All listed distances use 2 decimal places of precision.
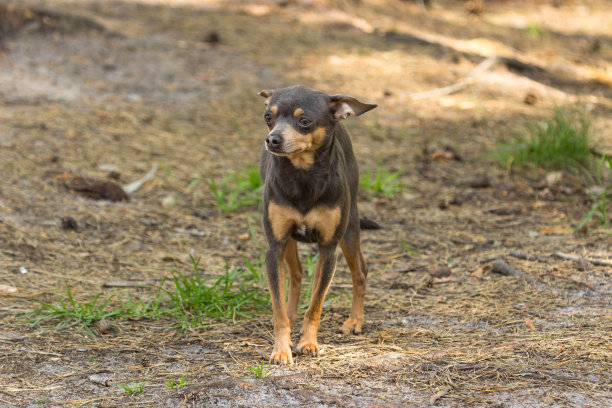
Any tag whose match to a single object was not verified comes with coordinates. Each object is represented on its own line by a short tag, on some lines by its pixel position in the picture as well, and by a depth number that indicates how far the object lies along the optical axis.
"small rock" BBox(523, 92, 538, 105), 16.99
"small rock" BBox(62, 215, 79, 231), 10.48
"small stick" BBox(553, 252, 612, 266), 9.32
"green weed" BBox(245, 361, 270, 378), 6.72
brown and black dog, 7.25
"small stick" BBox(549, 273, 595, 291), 8.79
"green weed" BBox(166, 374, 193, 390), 6.54
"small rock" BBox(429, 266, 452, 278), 9.68
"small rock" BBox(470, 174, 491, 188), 12.89
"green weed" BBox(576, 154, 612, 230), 10.29
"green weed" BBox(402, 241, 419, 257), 10.47
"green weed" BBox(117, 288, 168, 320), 8.27
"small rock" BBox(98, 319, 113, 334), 7.91
